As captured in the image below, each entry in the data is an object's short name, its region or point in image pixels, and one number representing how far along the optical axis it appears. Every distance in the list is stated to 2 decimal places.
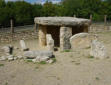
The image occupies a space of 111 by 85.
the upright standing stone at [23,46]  5.53
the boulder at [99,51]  4.05
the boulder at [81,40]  5.08
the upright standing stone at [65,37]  5.20
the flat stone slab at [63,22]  5.25
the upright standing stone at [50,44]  5.11
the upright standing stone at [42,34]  6.05
